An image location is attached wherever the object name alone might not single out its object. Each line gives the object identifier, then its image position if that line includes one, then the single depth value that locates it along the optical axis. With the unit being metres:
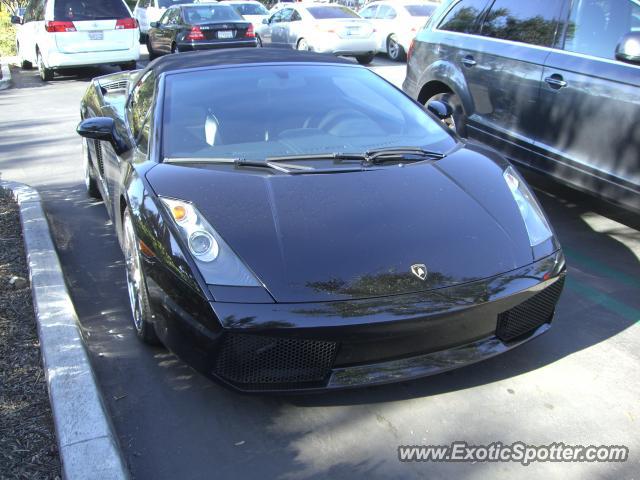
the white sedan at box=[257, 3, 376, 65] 15.74
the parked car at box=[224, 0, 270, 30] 21.50
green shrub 19.99
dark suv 4.46
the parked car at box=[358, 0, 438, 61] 16.55
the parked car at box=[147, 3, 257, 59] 15.38
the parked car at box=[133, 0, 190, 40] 21.56
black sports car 2.75
